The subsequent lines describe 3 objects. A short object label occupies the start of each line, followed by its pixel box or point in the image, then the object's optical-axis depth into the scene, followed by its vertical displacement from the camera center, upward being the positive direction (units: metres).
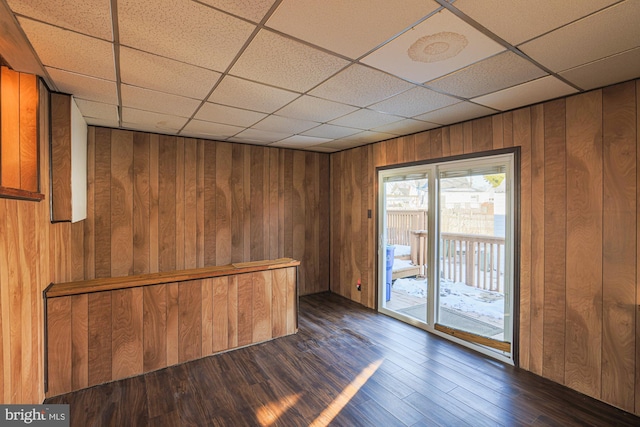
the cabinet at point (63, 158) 2.56 +0.51
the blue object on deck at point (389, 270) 4.62 -0.91
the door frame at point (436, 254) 2.96 -0.50
